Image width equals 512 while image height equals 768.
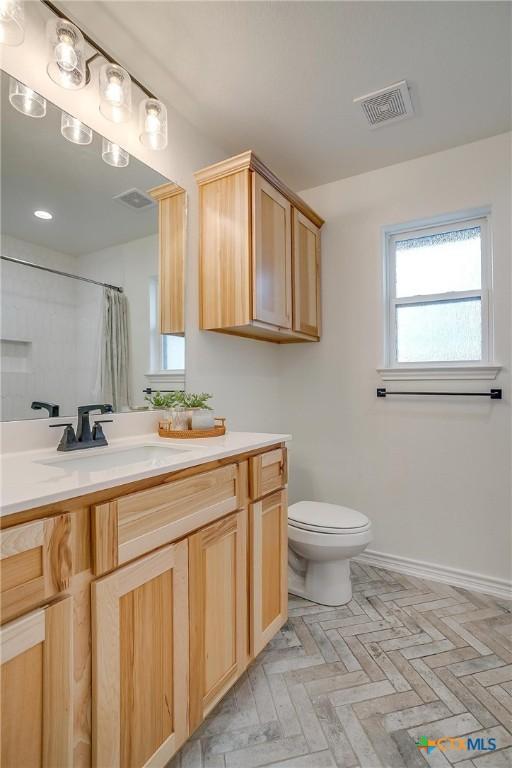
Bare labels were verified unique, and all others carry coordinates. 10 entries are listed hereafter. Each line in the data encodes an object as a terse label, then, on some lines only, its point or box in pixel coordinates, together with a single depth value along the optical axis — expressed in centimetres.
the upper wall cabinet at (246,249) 182
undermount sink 114
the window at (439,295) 220
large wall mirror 123
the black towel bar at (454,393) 205
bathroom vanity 71
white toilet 183
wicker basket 162
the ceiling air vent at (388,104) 175
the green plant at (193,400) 174
